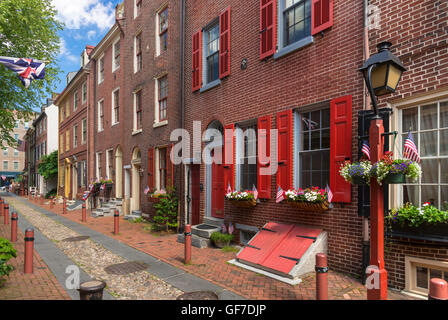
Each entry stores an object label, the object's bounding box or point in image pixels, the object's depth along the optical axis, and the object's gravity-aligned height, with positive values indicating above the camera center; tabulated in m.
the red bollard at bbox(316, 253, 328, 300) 3.87 -1.48
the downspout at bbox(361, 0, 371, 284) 5.22 -1.11
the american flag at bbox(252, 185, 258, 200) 7.53 -0.61
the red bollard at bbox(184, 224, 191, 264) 6.57 -1.72
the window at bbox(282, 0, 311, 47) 6.73 +3.53
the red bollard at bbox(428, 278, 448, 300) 3.05 -1.28
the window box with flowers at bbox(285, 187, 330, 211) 5.82 -0.63
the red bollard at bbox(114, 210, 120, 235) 10.05 -1.87
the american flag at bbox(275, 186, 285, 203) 6.67 -0.64
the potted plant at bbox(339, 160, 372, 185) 3.84 -0.06
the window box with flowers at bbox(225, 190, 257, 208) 7.52 -0.80
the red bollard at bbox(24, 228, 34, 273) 5.93 -1.70
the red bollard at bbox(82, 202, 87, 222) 13.41 -2.06
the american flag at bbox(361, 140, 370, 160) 4.54 +0.29
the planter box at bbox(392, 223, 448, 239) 4.32 -0.98
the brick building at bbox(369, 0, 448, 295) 4.54 +0.86
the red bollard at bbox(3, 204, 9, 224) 12.23 -2.04
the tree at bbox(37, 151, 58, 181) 27.91 +0.28
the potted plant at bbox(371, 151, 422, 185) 3.50 -0.03
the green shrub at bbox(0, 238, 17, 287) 4.61 -1.43
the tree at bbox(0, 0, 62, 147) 11.22 +5.25
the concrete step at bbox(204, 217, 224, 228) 8.89 -1.65
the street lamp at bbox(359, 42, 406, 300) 3.65 +0.28
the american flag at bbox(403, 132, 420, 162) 3.90 +0.22
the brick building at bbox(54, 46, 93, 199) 20.89 +2.84
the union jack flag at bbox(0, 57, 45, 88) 7.93 +2.84
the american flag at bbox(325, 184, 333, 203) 5.77 -0.52
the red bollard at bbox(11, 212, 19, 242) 8.91 -1.79
